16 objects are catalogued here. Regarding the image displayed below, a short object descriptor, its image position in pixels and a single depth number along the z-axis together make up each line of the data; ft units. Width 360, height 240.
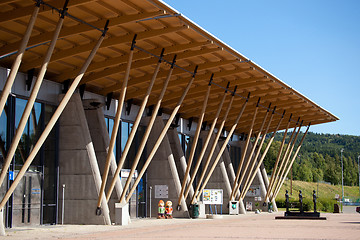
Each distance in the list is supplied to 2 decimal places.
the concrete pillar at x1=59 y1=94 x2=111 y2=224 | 95.20
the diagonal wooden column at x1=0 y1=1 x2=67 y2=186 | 67.10
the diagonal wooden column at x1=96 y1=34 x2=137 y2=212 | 86.17
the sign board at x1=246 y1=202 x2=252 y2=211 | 169.68
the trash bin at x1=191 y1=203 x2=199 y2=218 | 119.34
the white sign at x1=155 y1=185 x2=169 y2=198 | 123.44
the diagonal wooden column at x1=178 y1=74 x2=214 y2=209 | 113.33
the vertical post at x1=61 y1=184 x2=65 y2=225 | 95.62
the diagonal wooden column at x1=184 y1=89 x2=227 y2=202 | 118.11
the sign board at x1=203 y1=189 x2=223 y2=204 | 126.31
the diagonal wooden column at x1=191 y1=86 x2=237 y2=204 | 121.40
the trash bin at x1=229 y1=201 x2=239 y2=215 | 143.02
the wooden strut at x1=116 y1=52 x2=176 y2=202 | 95.21
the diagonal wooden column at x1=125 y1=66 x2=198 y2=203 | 98.78
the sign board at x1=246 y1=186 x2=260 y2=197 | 174.50
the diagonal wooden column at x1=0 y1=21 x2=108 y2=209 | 69.41
